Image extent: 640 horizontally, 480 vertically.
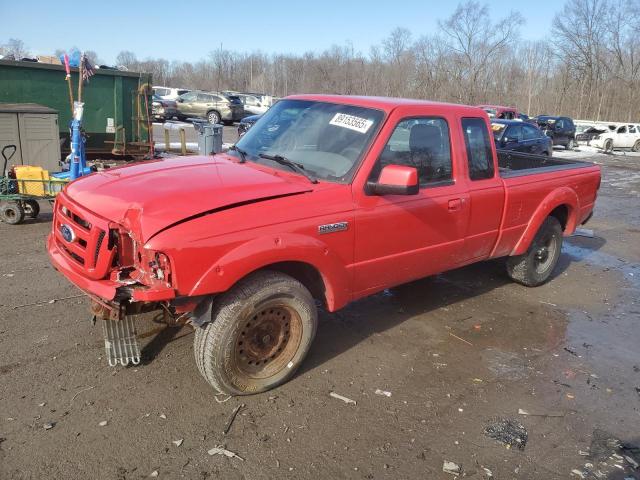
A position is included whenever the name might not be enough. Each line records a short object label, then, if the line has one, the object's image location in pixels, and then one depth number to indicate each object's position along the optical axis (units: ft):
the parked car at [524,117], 91.69
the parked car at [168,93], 104.27
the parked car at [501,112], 79.05
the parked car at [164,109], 92.94
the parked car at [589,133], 98.07
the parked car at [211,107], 95.96
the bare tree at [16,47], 237.98
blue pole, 26.25
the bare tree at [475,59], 170.81
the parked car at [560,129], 86.53
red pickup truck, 9.85
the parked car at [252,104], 111.36
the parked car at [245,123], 60.92
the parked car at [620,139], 91.71
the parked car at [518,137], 52.70
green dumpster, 39.58
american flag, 30.71
